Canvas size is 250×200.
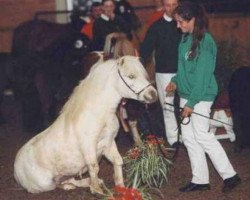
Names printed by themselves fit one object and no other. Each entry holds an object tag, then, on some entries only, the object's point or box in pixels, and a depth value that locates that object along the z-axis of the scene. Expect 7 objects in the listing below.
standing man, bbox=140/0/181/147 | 12.66
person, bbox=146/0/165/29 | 14.24
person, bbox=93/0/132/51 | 14.40
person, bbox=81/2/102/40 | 15.64
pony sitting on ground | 9.93
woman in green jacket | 9.93
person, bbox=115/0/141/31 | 15.47
